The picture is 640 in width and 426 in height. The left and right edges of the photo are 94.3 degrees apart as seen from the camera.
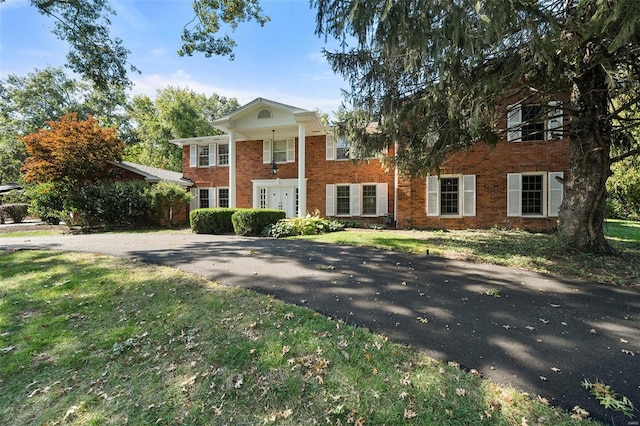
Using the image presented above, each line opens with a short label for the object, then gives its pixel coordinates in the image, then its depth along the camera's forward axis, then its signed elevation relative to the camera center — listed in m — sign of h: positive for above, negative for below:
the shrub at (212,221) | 13.19 -0.51
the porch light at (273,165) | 17.14 +2.63
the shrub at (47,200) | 15.56 +0.51
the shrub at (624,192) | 17.17 +1.13
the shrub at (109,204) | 14.72 +0.28
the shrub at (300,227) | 12.01 -0.72
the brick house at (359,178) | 12.97 +1.62
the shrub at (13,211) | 19.27 -0.10
